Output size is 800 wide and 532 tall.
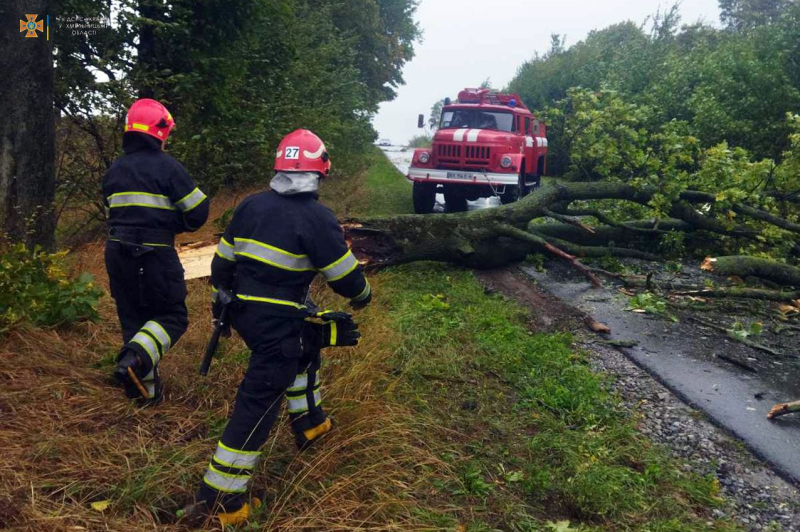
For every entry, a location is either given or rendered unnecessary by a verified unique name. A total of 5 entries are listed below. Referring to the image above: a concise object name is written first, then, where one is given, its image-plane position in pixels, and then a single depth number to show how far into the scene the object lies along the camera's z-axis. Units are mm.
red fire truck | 11164
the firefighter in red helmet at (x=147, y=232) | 3744
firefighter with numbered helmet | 2830
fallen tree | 7066
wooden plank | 6284
